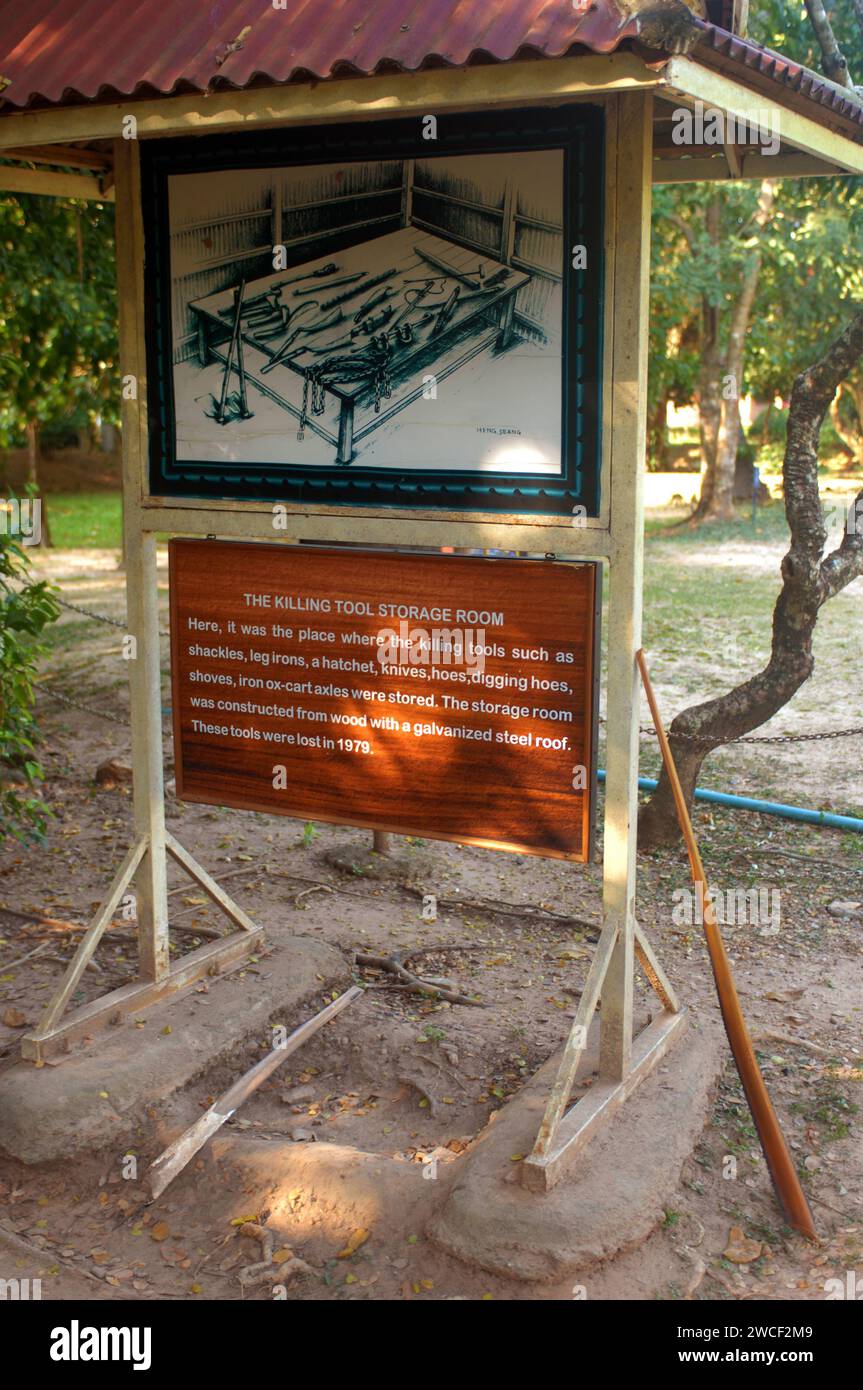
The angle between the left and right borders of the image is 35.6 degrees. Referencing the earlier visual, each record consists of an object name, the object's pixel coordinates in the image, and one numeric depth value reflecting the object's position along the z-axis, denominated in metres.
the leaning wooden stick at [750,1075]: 4.08
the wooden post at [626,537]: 3.98
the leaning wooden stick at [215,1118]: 4.44
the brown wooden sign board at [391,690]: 4.35
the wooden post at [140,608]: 4.91
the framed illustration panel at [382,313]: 4.14
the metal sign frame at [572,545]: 4.00
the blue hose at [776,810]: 7.68
